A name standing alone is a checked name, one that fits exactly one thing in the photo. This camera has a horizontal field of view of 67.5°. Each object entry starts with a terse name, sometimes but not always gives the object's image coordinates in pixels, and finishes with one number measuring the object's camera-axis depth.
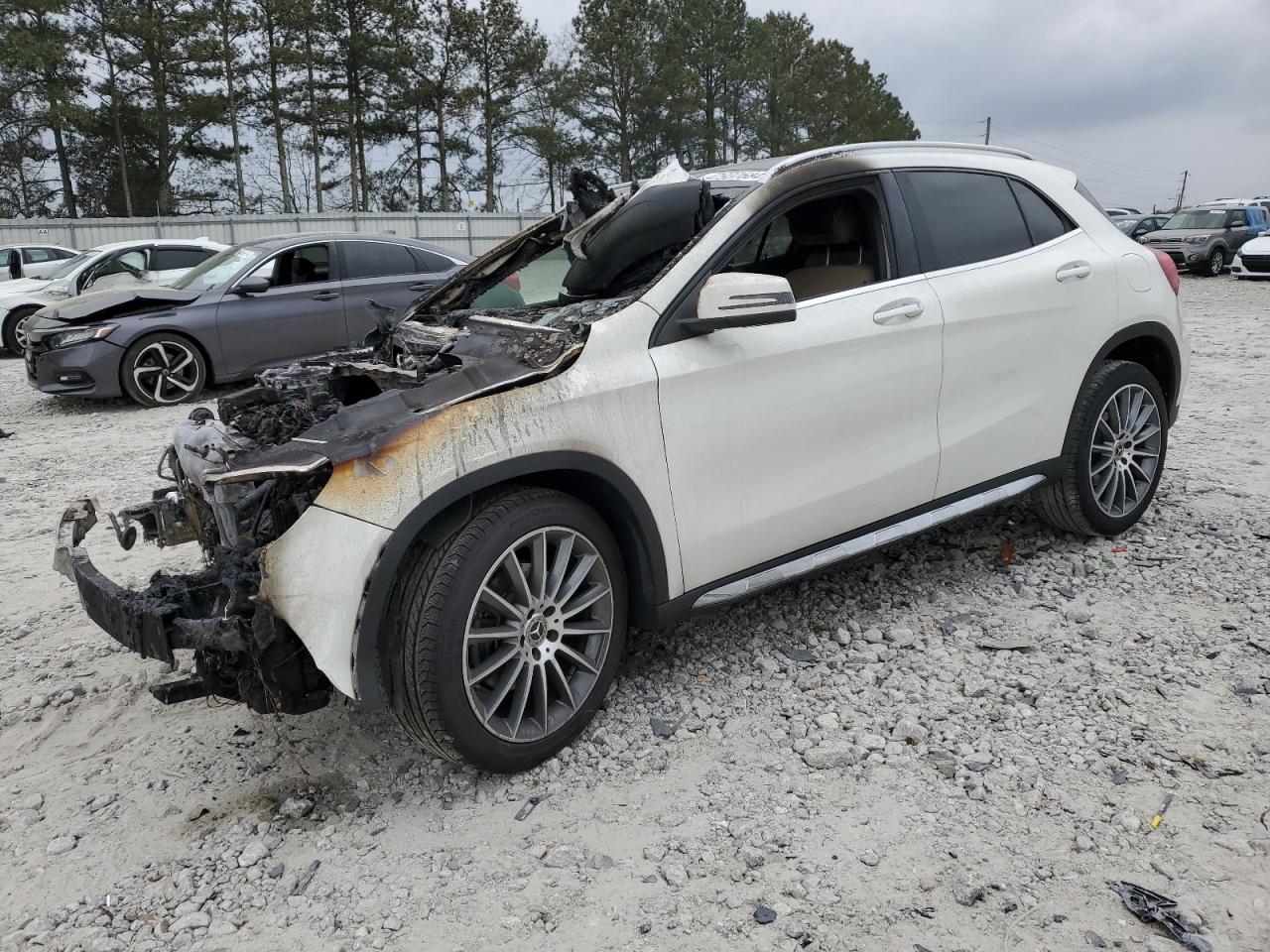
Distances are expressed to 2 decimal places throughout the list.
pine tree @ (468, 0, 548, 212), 35.06
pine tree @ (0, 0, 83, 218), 26.59
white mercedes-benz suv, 2.65
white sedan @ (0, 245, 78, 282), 14.27
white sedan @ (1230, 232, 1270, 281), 20.97
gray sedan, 8.86
